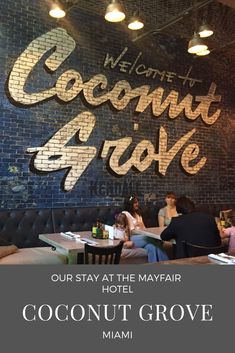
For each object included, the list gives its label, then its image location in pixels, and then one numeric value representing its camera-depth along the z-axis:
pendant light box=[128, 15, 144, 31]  4.84
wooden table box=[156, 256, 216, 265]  1.89
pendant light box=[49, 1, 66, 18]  4.46
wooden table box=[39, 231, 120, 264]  3.44
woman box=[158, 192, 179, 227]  5.68
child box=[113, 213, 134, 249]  4.09
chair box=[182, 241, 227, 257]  3.15
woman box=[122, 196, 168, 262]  4.84
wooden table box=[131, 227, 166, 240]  4.26
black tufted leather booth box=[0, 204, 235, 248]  5.00
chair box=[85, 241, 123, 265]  3.04
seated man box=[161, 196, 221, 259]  3.45
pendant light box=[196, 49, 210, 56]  4.96
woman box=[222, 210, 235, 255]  3.96
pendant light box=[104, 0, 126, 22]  4.04
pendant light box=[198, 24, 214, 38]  4.66
